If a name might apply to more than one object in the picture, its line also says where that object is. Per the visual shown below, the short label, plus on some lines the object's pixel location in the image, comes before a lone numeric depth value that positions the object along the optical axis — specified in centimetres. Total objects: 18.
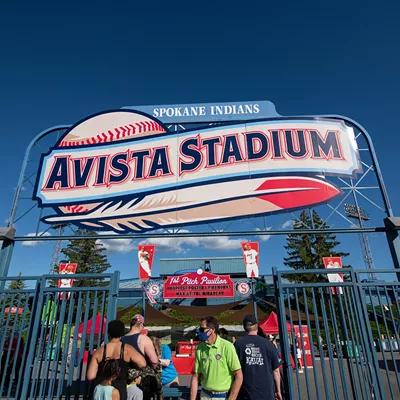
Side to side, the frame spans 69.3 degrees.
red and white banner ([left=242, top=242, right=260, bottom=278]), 1123
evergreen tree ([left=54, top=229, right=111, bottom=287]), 3803
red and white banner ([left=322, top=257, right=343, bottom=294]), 852
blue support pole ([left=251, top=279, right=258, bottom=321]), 1302
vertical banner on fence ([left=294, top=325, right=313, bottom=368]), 1437
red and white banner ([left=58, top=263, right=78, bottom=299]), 895
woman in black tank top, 343
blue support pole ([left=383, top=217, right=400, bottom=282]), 631
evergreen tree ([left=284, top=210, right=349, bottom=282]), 3384
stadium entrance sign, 756
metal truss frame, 677
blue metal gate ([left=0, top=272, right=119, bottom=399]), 439
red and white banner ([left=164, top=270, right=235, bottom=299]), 1434
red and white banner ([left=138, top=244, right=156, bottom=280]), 964
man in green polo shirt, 347
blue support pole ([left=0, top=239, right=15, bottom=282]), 642
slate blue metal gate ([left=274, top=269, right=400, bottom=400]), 432
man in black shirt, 366
